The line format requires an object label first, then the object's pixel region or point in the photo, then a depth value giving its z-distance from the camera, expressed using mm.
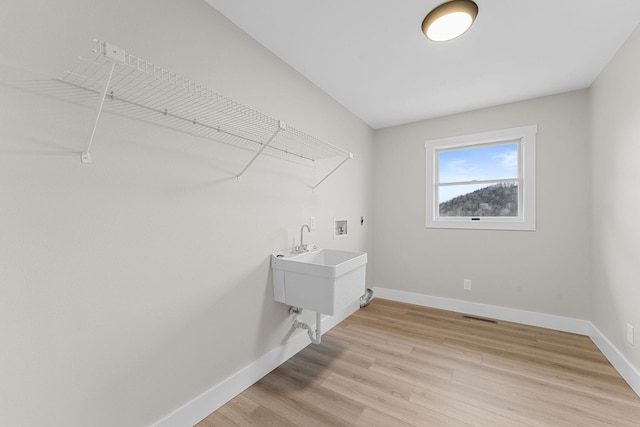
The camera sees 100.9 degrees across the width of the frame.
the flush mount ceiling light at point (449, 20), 1488
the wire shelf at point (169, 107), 1007
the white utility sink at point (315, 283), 1785
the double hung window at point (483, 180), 2801
